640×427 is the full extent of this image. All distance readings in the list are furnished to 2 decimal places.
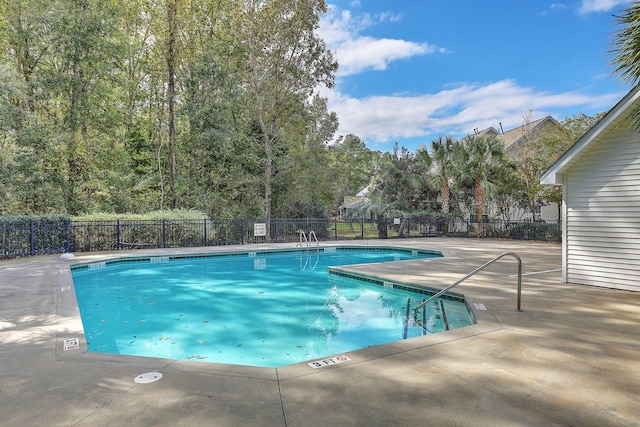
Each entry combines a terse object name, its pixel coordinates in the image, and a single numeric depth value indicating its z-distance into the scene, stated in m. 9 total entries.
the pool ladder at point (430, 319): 5.48
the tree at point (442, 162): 20.59
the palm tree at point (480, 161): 19.58
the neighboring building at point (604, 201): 6.04
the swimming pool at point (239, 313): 4.95
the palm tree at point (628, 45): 4.18
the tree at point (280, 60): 17.41
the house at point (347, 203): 39.33
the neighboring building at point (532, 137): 19.55
